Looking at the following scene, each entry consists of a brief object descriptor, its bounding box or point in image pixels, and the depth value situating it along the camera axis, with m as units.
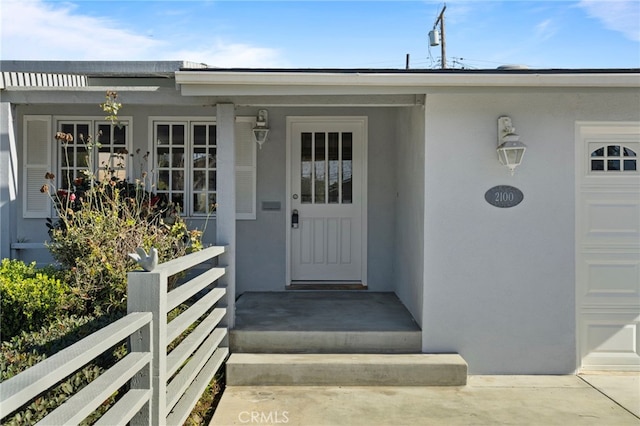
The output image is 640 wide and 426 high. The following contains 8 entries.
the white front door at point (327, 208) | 6.95
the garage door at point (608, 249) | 5.08
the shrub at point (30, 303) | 4.09
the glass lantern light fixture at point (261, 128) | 6.59
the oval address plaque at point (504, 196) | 4.96
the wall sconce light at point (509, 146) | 4.69
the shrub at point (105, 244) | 4.25
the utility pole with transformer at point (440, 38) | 17.25
